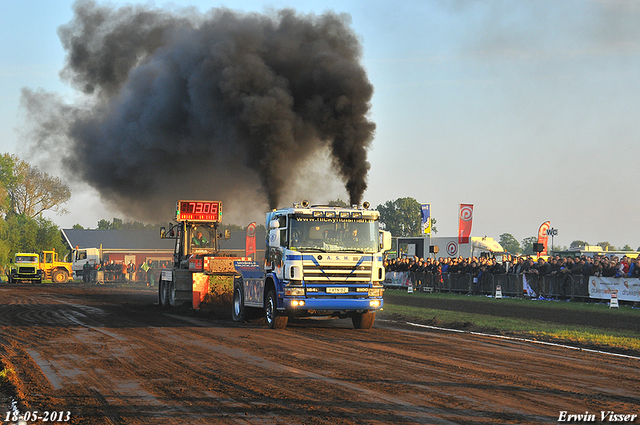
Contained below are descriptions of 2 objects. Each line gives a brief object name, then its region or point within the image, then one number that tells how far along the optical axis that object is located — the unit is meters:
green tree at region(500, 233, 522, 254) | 178.50
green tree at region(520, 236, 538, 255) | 168.88
